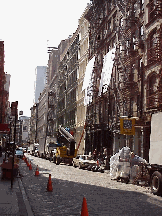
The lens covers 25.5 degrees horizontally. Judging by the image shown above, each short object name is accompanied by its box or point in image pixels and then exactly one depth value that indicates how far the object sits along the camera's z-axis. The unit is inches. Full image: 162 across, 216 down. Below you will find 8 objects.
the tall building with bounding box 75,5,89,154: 2532.0
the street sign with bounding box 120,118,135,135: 1320.1
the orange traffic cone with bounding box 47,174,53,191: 615.5
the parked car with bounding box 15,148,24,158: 2645.4
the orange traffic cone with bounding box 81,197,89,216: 320.3
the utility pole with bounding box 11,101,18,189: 625.9
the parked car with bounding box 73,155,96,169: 1422.7
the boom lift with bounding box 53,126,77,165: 1761.8
